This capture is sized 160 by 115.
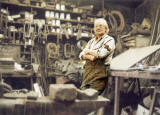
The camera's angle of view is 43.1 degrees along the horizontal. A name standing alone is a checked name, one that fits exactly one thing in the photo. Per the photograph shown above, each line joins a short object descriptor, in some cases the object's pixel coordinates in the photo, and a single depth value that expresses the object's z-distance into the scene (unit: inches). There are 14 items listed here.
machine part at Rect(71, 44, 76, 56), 217.1
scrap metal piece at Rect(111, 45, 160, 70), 136.1
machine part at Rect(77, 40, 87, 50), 214.7
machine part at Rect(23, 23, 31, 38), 200.0
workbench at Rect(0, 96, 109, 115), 53.7
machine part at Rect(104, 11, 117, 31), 227.3
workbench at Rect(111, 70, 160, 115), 96.1
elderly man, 90.7
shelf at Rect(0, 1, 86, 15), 200.4
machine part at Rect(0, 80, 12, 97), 63.0
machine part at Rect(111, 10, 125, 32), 231.0
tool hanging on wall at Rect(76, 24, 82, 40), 211.8
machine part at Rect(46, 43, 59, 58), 210.4
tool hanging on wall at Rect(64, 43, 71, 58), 215.0
